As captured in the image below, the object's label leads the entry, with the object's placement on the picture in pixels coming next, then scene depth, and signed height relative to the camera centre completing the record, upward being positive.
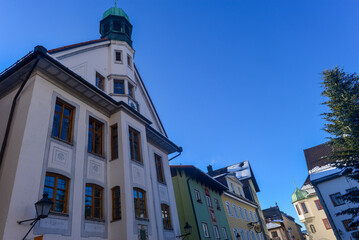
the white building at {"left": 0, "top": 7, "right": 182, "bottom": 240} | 8.66 +5.06
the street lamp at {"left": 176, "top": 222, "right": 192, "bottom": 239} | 14.87 +1.94
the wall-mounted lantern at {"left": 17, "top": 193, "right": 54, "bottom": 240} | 7.38 +2.25
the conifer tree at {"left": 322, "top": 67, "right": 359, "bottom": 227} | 19.27 +8.12
